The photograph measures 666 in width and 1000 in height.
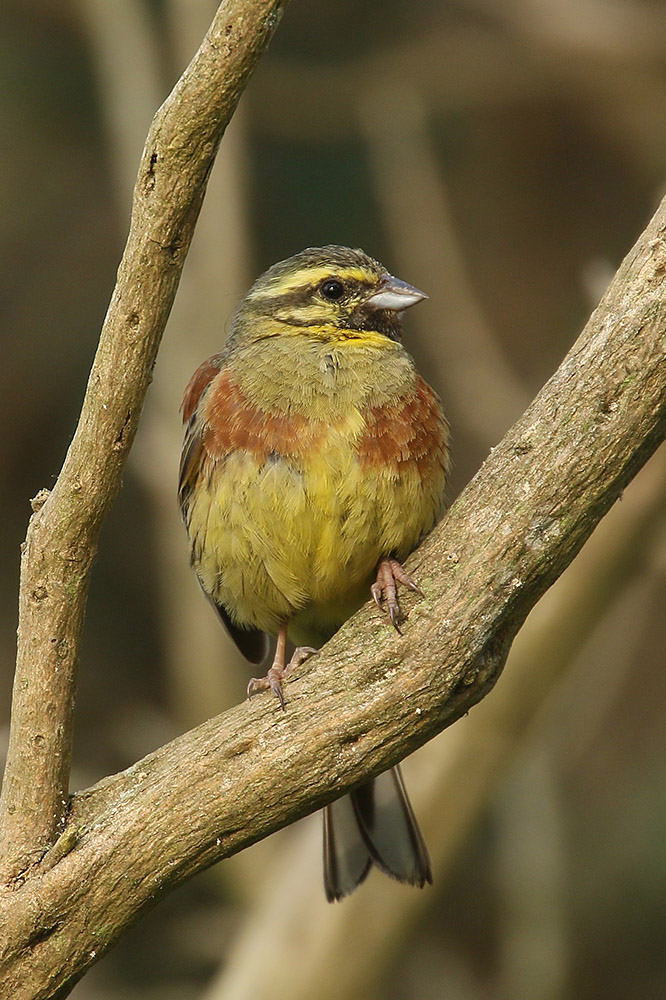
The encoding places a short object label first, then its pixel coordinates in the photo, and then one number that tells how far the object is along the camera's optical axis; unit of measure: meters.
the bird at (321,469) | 7.42
